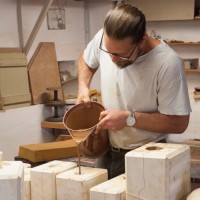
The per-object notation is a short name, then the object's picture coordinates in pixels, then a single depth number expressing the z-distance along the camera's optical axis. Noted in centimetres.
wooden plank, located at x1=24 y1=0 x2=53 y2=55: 367
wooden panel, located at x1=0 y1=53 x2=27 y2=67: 352
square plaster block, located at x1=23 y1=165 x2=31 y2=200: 156
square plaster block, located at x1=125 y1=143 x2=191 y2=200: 128
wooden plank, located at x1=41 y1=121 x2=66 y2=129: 379
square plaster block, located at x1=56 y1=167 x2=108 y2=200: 142
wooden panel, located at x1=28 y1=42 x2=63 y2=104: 385
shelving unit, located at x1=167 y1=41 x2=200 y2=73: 473
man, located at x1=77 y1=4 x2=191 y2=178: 156
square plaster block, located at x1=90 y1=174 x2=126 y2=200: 133
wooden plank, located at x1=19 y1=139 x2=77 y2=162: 294
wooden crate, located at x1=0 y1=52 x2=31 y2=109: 351
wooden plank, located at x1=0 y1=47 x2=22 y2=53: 362
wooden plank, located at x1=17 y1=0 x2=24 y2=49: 378
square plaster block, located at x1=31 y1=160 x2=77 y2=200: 149
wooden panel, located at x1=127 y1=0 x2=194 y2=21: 461
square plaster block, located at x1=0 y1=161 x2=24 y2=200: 115
